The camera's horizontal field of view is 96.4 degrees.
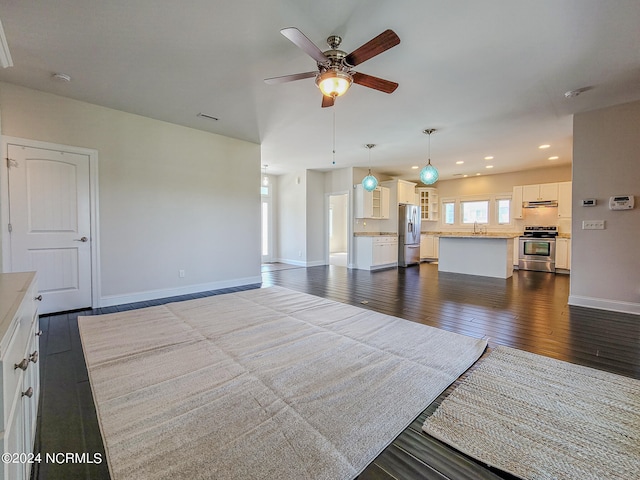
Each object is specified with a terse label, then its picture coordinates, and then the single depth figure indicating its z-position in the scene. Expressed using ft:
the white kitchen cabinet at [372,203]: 25.52
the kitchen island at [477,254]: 20.33
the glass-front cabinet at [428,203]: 31.68
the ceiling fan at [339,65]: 6.78
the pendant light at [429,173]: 16.06
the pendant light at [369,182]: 20.36
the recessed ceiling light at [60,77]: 10.28
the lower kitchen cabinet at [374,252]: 24.82
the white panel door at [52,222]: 11.45
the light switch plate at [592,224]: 13.07
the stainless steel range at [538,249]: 23.54
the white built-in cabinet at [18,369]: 2.73
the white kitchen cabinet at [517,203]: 25.71
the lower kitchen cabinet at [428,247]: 31.48
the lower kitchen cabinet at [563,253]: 22.86
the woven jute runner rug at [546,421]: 4.44
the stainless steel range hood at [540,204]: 24.04
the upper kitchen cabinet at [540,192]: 24.00
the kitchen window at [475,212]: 29.12
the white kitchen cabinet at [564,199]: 23.30
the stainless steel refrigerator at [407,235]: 27.30
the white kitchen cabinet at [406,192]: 27.30
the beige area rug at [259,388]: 4.55
